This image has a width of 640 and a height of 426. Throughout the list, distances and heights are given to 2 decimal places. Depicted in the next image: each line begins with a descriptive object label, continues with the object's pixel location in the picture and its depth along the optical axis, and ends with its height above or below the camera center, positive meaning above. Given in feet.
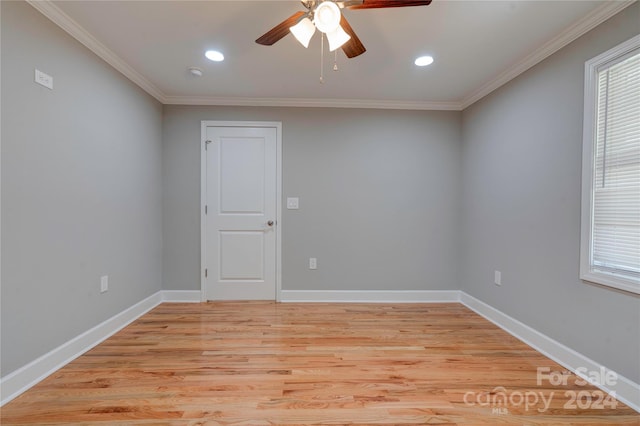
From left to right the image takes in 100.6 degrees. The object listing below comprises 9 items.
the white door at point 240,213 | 10.26 -0.36
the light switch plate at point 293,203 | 10.35 +0.04
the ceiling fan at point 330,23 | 4.34 +3.24
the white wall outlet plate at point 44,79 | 5.45 +2.55
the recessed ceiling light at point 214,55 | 7.07 +4.02
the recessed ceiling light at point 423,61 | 7.30 +4.06
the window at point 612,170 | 5.06 +0.77
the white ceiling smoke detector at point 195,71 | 7.86 +3.96
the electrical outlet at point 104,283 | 7.17 -2.24
